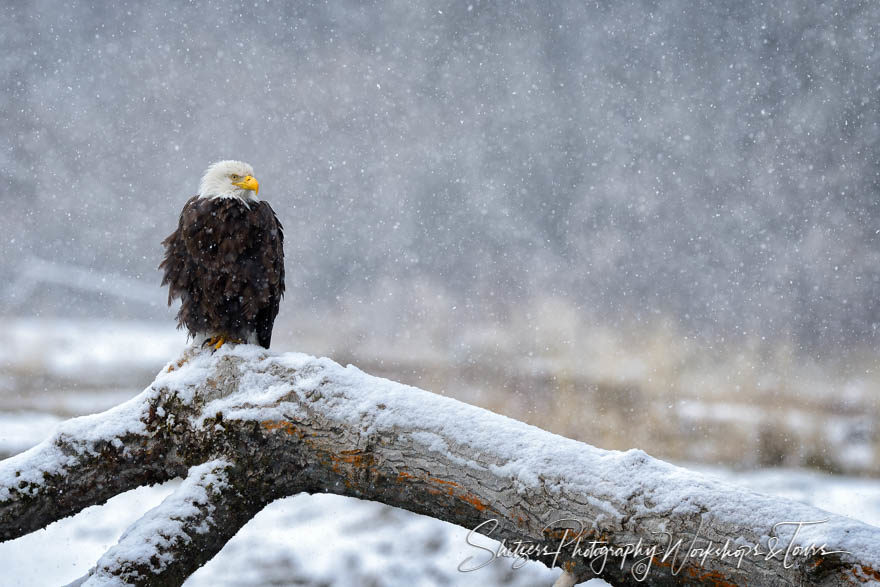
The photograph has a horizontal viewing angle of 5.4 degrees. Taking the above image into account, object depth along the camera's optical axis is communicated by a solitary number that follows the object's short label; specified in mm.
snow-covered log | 31040
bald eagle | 31901
